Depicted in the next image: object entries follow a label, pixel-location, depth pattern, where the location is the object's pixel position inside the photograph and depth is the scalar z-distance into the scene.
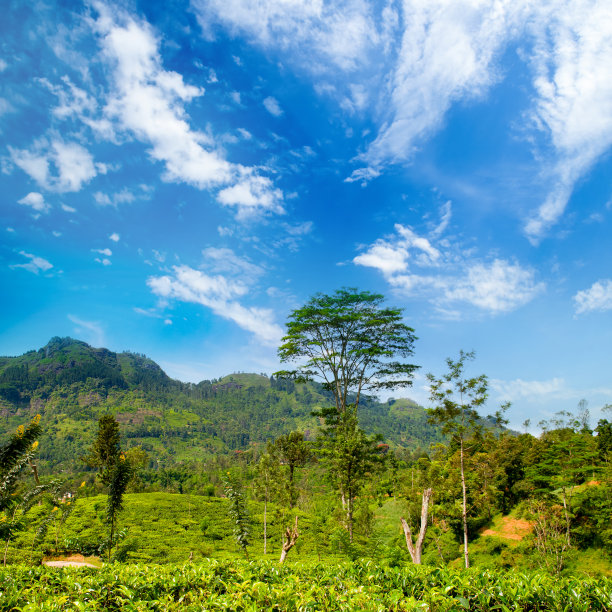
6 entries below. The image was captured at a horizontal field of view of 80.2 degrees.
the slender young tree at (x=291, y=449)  31.15
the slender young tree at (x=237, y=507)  16.08
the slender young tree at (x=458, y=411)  17.30
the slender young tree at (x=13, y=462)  11.27
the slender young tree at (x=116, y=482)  14.95
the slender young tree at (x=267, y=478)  23.94
